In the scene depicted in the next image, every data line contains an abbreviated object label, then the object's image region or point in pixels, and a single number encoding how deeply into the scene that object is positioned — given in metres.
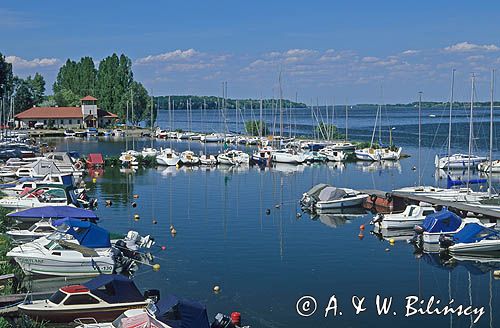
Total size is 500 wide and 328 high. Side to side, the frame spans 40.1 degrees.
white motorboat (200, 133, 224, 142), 109.75
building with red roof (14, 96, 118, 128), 124.94
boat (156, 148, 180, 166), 72.44
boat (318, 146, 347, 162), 77.32
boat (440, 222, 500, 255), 31.67
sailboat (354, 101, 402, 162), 78.56
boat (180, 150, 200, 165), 73.25
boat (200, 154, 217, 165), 73.69
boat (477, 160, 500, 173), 66.07
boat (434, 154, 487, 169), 69.12
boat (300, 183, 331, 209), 45.23
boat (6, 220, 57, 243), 30.92
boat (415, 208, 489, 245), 33.53
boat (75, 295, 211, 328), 17.69
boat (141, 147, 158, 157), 74.79
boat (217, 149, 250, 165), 73.25
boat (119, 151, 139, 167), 71.32
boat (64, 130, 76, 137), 116.50
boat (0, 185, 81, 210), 38.91
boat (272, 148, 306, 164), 74.35
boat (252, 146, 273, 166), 74.56
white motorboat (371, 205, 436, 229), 37.41
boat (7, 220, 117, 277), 26.86
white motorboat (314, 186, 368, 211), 44.62
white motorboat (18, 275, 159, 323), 20.36
